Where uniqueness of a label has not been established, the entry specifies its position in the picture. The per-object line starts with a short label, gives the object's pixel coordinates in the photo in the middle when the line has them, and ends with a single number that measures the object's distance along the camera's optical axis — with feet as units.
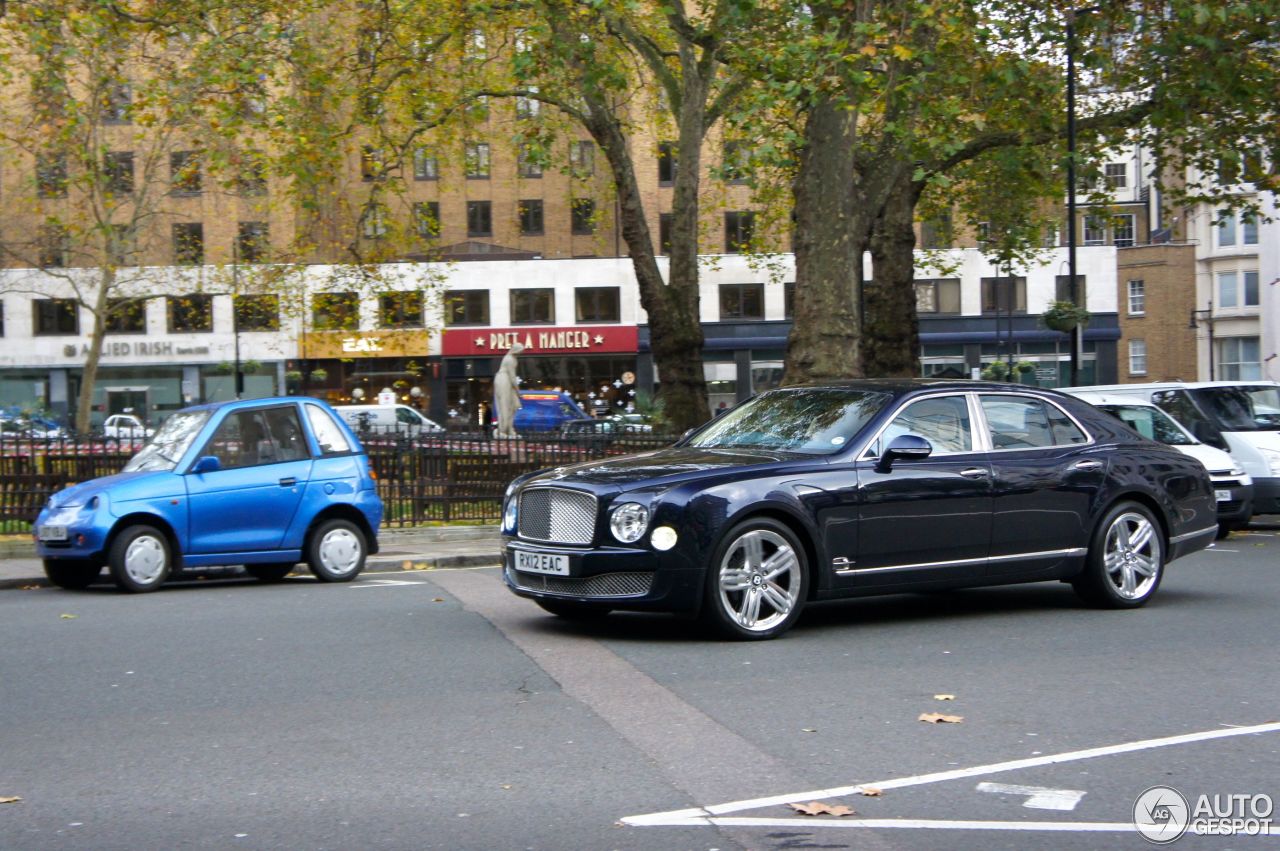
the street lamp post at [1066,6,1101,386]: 75.87
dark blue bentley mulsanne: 29.09
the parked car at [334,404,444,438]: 155.22
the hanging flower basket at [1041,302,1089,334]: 86.17
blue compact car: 42.14
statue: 85.25
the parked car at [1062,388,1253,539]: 57.57
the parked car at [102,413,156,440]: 61.26
